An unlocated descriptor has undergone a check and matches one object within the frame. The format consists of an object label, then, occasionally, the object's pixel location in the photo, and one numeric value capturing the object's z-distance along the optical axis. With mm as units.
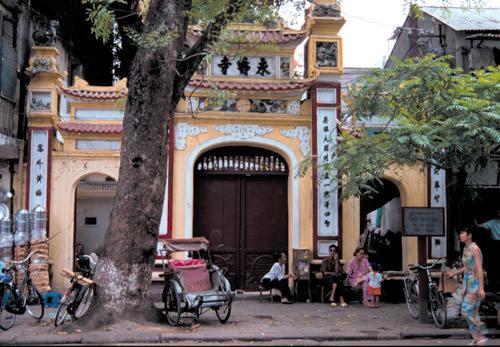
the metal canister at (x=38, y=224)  13569
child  13242
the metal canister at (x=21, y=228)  13352
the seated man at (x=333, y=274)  13508
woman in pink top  13414
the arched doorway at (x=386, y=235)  16906
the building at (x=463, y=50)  14703
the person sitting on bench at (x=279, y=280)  13578
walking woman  8914
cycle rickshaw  10312
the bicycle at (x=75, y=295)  9984
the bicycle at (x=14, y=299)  10513
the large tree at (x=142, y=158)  9789
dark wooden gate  14766
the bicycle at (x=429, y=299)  10500
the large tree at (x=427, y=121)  11133
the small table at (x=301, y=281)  13906
